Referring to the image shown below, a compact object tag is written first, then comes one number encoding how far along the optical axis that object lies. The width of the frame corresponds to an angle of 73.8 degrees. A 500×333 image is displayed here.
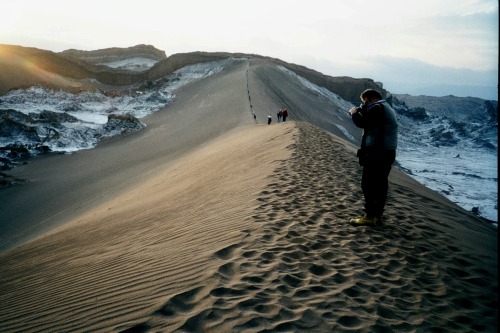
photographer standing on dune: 5.07
